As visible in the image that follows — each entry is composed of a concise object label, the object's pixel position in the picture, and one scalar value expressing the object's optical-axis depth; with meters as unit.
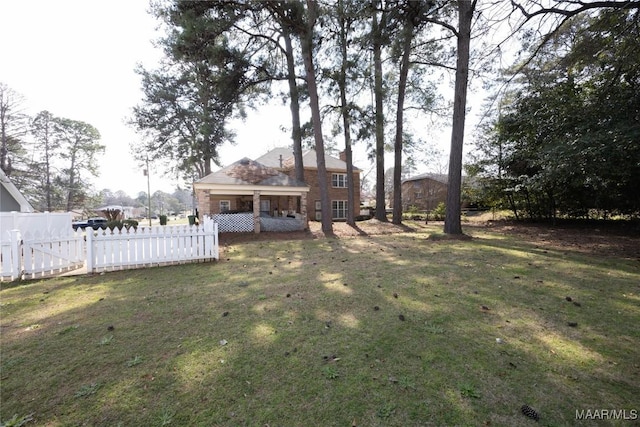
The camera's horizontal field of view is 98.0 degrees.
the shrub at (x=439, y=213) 24.17
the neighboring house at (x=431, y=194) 24.11
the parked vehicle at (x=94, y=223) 21.81
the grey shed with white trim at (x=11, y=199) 14.25
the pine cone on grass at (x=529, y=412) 2.01
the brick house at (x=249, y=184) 13.66
